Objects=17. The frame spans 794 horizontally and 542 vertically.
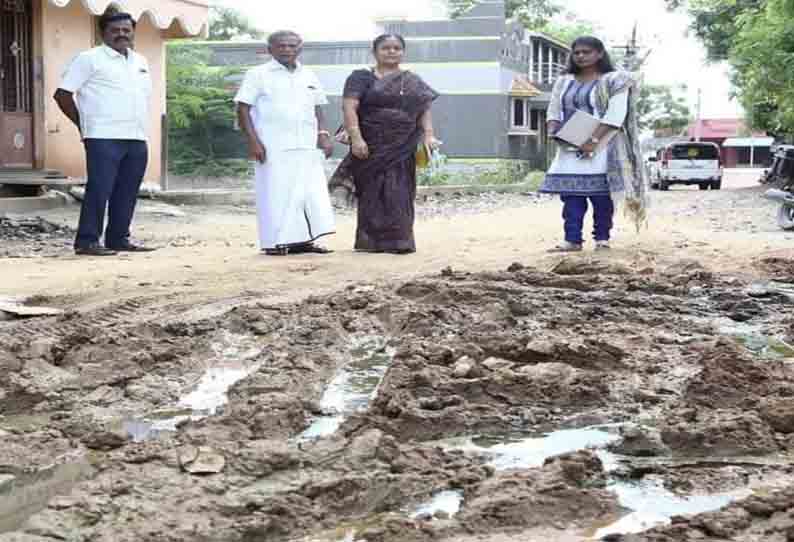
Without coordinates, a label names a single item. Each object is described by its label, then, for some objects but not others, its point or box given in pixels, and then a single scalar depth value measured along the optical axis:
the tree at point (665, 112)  75.81
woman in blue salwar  7.88
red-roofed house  66.94
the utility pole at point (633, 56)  40.18
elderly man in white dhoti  7.86
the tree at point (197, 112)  29.08
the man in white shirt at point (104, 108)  7.84
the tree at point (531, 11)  55.66
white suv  31.58
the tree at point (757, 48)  17.89
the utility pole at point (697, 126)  74.88
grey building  33.31
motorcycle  11.34
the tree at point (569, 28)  54.25
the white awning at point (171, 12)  11.98
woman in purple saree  7.91
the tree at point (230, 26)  45.78
